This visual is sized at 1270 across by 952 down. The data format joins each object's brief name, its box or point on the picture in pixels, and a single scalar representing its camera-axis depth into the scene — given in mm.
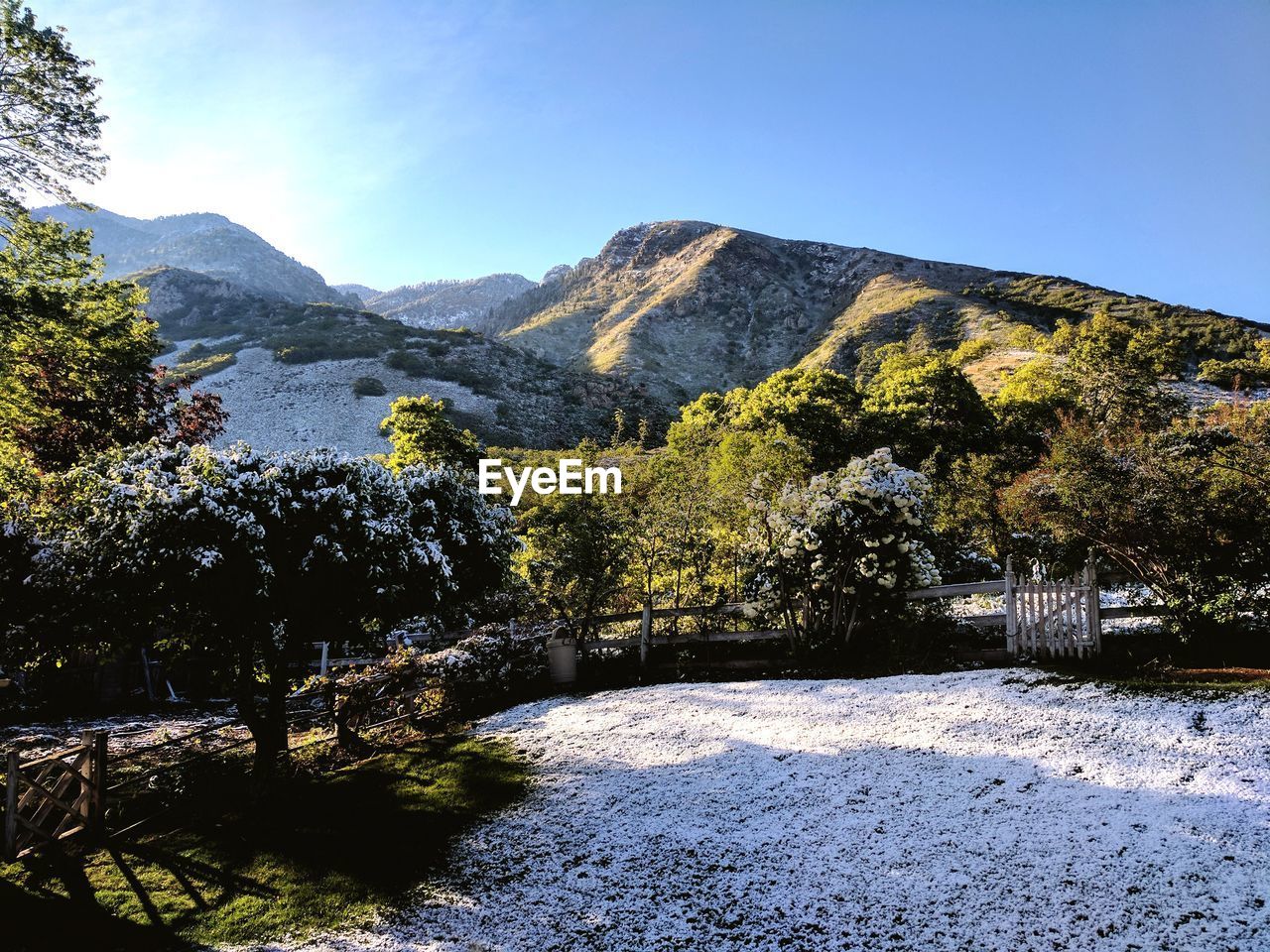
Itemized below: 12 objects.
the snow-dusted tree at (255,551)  7793
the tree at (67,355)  13320
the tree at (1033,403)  39062
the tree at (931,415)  39031
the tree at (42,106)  12367
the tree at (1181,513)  9773
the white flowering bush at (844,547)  12383
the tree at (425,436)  27500
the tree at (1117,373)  31734
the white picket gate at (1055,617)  10258
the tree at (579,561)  15328
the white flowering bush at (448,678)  11680
